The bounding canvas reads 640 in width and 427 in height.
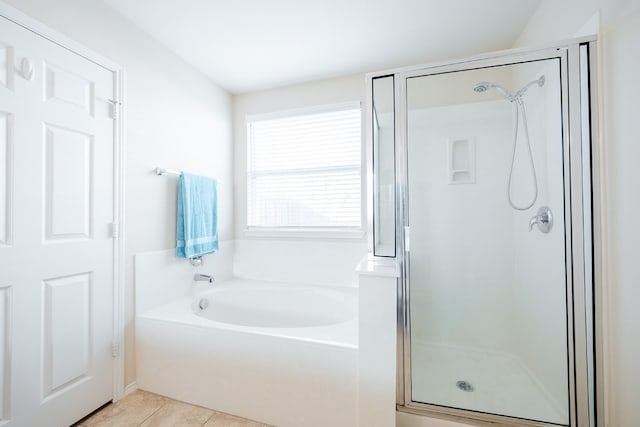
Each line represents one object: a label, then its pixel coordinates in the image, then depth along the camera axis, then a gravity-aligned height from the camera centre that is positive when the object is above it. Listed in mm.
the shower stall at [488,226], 1336 -63
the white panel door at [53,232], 1293 -78
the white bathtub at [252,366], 1431 -861
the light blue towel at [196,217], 2180 -6
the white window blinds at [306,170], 2615 +449
